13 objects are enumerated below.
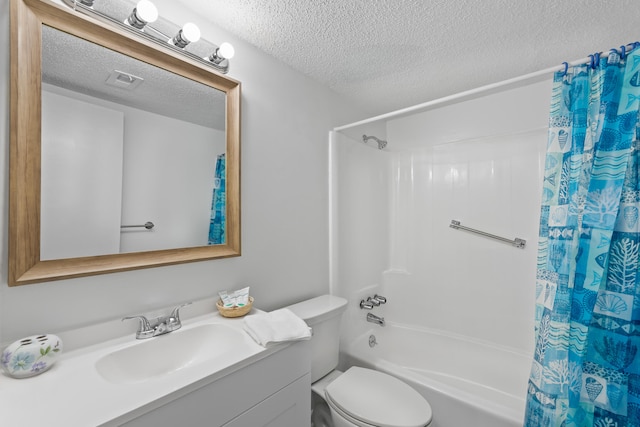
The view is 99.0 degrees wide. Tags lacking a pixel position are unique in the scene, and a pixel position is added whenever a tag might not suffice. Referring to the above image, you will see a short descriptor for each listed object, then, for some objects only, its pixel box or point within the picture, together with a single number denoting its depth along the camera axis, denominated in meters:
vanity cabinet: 0.75
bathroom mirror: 0.85
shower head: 2.30
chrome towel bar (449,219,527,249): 2.00
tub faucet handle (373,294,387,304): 2.25
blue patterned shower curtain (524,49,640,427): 1.05
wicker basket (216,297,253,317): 1.23
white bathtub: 1.39
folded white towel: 1.02
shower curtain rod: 1.17
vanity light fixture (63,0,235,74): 0.98
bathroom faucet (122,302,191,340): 1.05
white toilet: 1.27
